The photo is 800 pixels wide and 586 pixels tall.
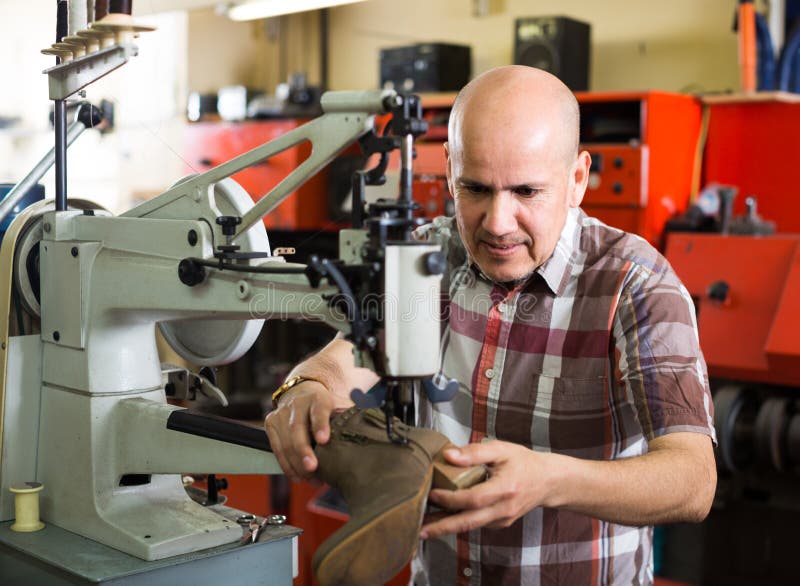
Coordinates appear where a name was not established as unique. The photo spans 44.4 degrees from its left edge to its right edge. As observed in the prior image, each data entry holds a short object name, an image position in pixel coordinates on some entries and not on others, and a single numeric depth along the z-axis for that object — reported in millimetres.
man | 1268
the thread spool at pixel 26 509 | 1374
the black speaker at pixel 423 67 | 4332
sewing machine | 1097
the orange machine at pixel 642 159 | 3375
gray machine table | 1235
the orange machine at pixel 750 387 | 2752
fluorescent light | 3611
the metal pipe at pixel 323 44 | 5703
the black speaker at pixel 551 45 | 3879
